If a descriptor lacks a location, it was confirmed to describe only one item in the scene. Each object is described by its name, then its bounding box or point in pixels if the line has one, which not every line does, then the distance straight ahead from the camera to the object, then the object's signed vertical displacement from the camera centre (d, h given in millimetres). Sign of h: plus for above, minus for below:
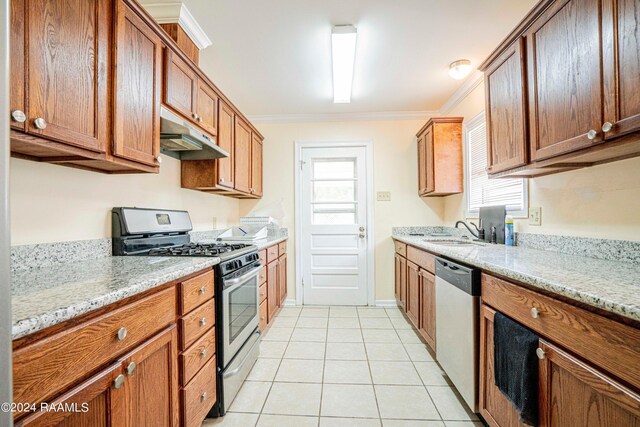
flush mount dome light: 2404 +1313
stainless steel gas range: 1557 -375
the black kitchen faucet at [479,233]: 2422 -156
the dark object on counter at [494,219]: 2189 -27
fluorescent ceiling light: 1959 +1310
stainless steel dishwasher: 1452 -641
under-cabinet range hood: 1661 +530
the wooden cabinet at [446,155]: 2973 +661
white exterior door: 3566 -106
